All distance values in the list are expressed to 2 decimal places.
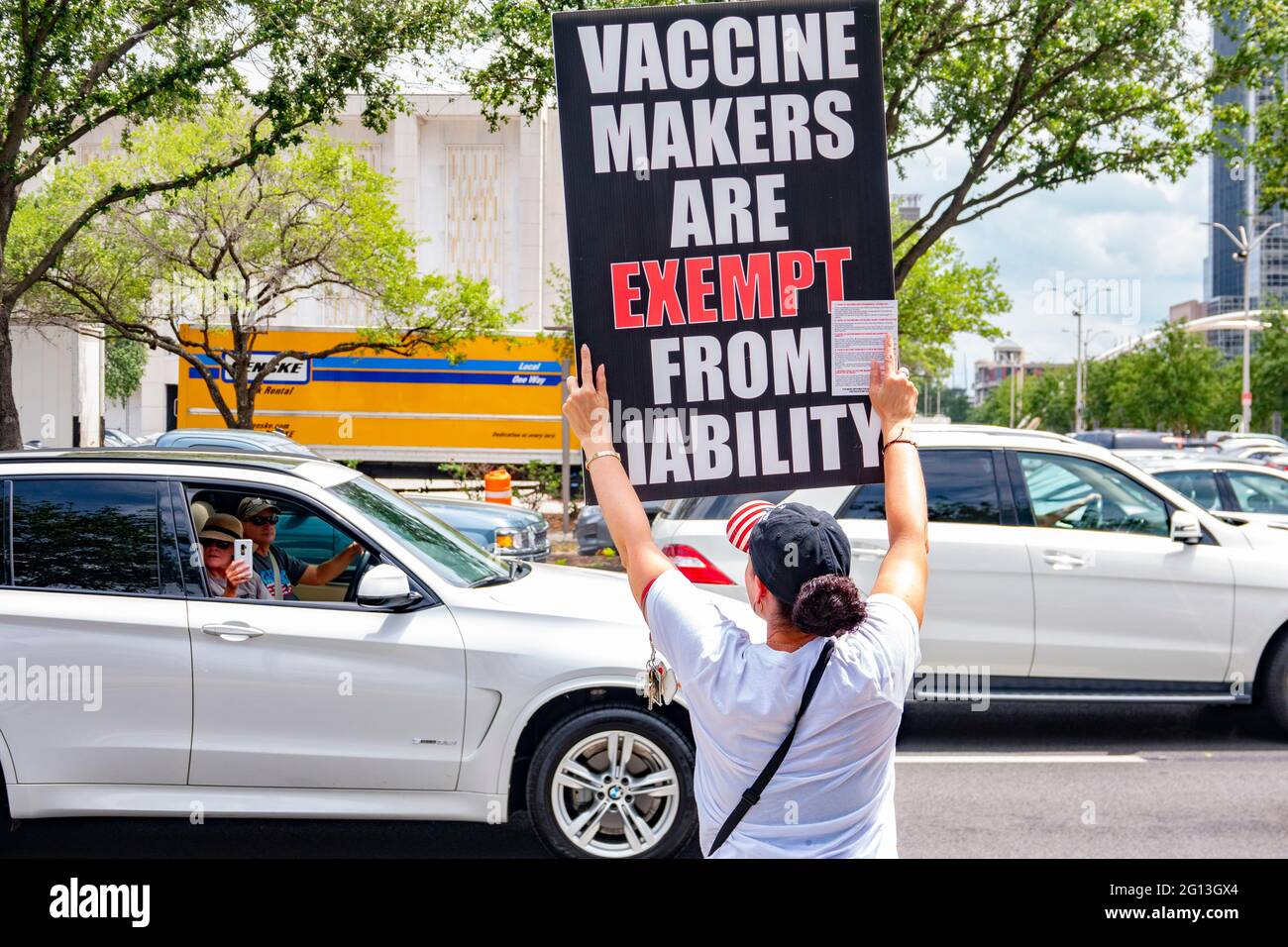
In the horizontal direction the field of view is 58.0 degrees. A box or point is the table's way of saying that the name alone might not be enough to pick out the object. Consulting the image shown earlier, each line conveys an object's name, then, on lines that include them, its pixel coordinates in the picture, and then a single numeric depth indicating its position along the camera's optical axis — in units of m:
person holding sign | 2.09
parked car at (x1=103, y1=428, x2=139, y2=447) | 32.78
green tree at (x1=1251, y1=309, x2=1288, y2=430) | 44.97
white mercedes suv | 7.13
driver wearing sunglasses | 5.59
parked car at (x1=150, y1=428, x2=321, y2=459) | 13.01
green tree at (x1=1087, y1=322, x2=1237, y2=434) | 54.97
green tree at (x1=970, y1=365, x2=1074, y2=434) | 81.75
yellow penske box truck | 26.83
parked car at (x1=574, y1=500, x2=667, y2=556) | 14.26
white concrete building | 35.88
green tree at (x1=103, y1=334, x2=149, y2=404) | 57.19
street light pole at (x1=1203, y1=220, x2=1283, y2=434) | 33.25
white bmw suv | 4.71
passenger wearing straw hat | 5.19
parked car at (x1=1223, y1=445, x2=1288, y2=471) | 27.38
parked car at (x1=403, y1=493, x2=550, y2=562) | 10.91
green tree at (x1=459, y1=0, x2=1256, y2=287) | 12.12
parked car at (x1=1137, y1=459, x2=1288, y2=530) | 10.99
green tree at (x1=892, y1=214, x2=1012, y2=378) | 22.89
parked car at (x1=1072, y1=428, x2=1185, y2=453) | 34.25
